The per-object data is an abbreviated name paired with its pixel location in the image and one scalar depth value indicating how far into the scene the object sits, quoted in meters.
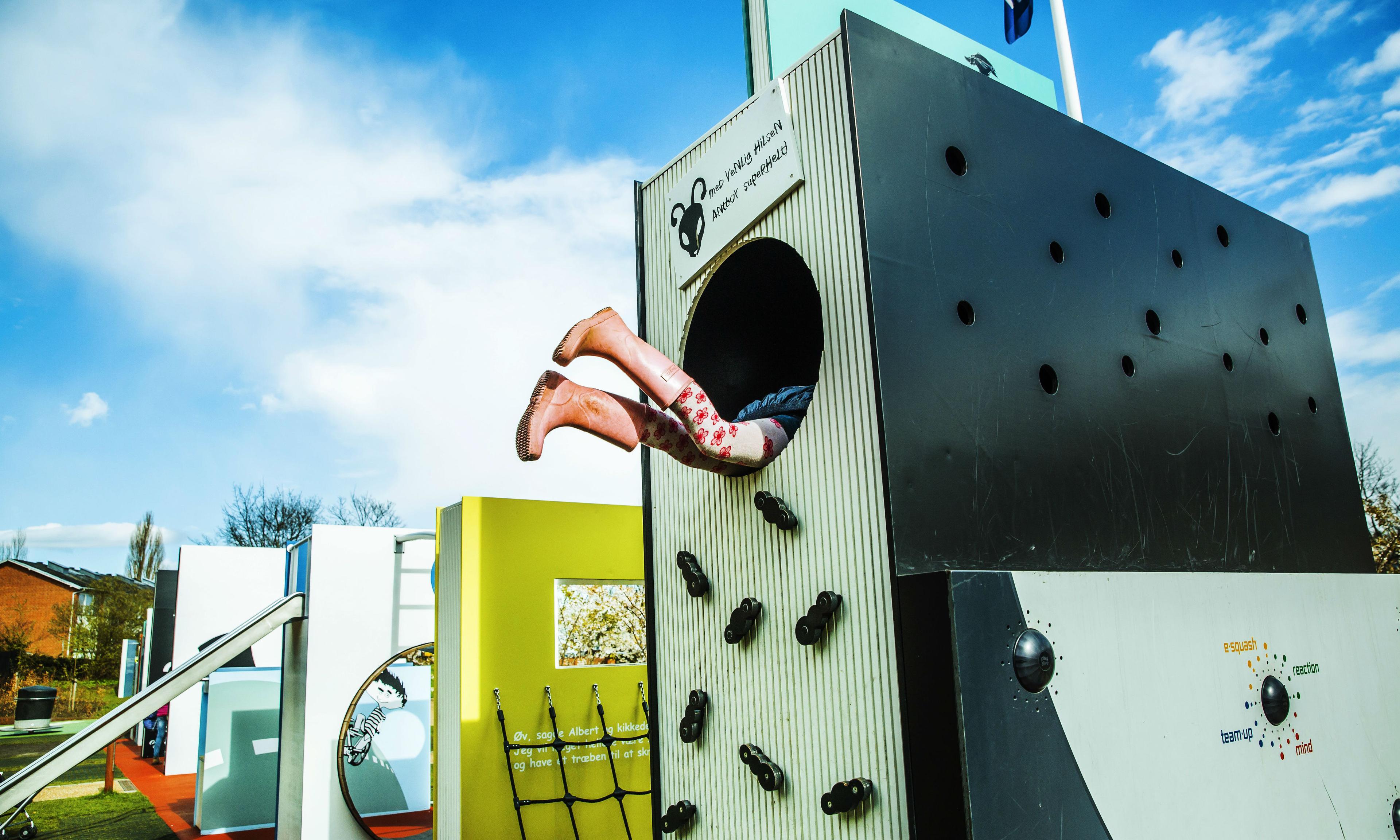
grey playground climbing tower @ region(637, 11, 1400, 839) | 2.29
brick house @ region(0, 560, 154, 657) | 35.44
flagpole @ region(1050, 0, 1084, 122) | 4.44
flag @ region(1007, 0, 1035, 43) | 5.33
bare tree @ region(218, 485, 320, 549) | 27.58
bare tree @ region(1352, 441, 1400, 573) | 12.82
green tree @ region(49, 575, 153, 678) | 24.42
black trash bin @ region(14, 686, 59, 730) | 18.14
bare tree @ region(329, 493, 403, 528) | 29.20
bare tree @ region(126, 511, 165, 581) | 35.88
